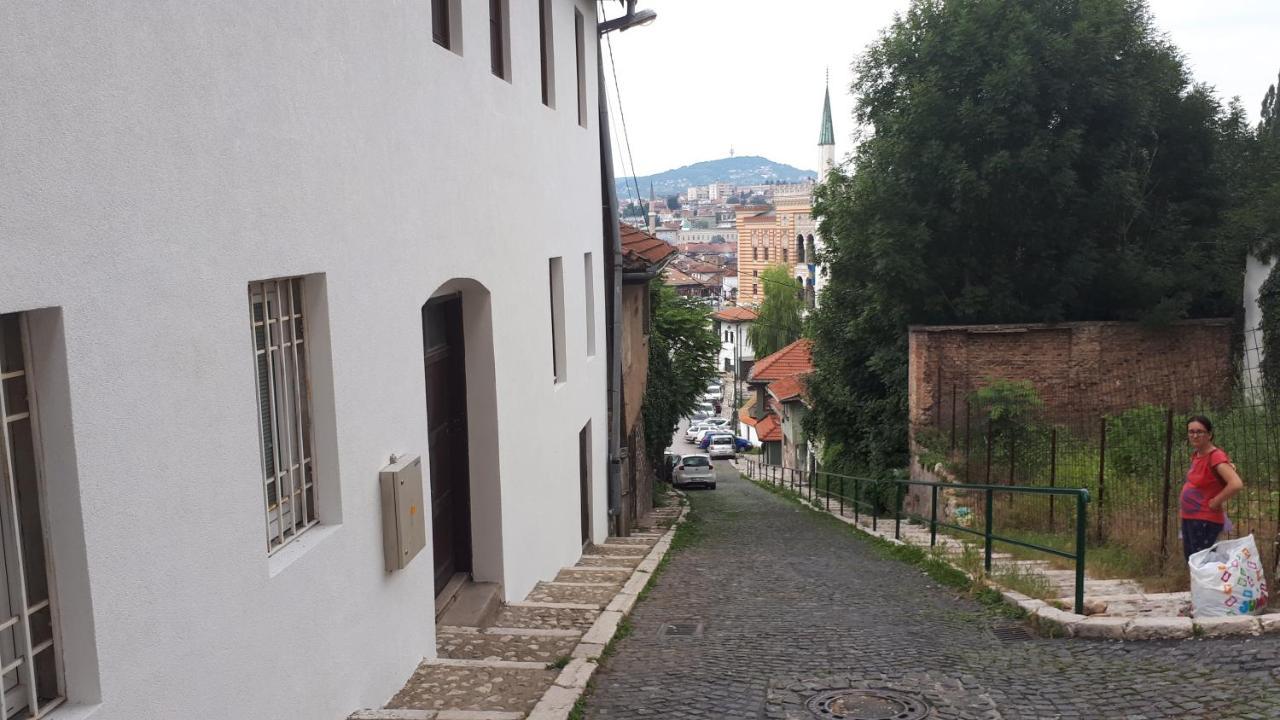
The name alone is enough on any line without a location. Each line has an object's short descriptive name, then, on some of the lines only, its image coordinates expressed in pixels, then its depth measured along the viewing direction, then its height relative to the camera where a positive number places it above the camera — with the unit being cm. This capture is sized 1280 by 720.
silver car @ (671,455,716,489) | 3622 -711
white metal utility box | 601 -136
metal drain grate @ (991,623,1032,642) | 759 -271
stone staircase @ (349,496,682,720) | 581 -251
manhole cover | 580 -247
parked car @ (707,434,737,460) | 5909 -1041
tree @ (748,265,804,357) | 6338 -337
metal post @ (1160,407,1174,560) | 883 -207
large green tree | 1864 +132
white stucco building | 324 -27
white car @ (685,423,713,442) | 6919 -1106
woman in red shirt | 741 -169
